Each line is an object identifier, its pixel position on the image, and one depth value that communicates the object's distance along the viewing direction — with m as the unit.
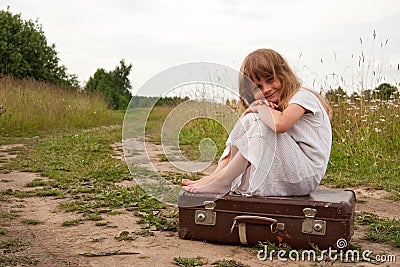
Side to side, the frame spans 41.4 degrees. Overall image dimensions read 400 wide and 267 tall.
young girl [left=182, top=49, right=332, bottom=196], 2.79
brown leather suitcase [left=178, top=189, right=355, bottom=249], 2.59
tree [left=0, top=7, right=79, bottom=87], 26.08
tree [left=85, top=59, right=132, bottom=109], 26.34
